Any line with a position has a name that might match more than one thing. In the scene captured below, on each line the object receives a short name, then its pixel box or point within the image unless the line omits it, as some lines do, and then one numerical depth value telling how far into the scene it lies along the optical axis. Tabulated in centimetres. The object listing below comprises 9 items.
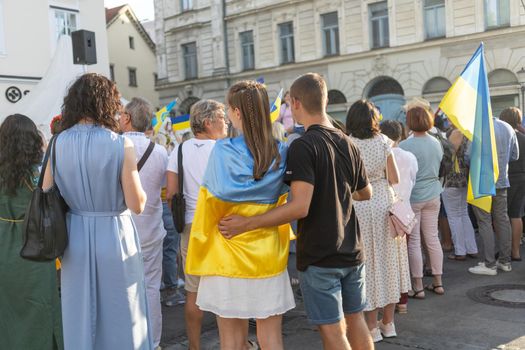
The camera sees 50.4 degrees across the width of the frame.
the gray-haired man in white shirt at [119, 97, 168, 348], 423
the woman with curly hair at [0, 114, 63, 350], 381
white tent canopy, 773
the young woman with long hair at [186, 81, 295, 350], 290
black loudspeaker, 682
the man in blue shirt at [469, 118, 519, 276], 648
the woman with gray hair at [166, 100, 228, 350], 428
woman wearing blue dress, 298
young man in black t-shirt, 286
